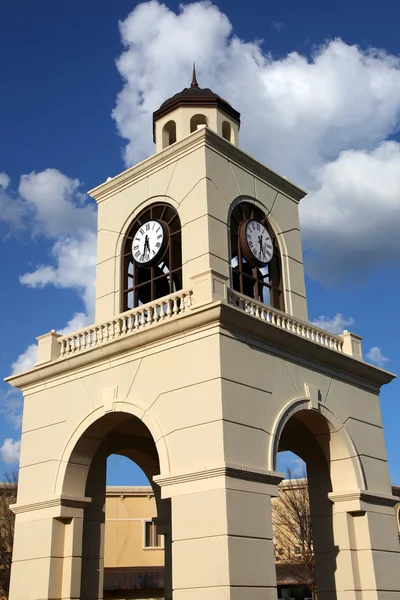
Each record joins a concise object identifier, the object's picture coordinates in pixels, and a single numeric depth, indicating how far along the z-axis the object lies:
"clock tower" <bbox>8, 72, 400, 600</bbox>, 16.39
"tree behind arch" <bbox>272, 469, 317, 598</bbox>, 42.59
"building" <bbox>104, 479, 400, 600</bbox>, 38.75
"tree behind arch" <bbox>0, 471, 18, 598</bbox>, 40.03
